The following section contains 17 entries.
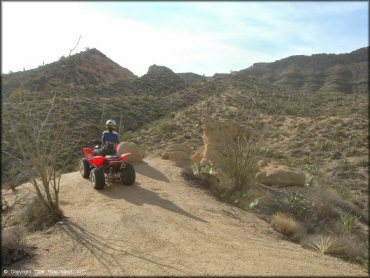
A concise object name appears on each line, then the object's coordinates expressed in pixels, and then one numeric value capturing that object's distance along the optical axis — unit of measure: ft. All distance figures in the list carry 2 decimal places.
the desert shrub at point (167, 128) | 80.15
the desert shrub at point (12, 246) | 20.36
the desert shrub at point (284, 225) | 29.28
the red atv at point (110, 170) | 33.14
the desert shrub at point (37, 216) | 25.88
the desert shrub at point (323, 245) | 24.23
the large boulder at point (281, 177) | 44.65
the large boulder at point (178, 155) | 44.78
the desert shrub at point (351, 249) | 24.32
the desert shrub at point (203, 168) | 40.16
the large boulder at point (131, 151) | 43.14
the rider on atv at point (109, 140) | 35.17
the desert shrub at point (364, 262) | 20.18
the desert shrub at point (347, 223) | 32.89
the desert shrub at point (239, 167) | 38.40
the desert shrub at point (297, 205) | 36.38
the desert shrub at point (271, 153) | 65.26
